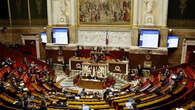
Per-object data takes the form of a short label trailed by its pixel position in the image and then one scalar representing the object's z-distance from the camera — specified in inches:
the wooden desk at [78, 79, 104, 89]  620.1
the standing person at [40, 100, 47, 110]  349.3
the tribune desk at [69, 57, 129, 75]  651.5
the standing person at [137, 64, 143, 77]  726.5
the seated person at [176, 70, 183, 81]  459.0
